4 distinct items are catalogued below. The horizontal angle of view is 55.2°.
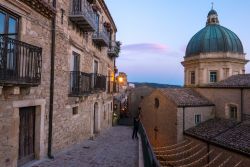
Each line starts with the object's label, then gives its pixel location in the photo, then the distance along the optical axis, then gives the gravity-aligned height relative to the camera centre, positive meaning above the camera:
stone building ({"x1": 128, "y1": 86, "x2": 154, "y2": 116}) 39.41 -1.53
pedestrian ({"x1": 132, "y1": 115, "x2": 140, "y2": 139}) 15.54 -2.48
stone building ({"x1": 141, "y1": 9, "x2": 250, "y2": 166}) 17.83 -2.06
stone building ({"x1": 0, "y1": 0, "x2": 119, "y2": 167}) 7.02 +0.35
